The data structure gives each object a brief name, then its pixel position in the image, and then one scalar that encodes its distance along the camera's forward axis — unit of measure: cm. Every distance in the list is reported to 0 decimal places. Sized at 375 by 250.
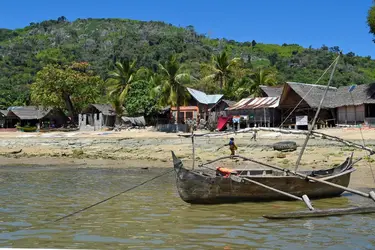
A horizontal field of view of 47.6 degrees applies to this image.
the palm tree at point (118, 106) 4400
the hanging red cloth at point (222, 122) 3647
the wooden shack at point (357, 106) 3164
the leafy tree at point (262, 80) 4772
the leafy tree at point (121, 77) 4731
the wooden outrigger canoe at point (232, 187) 1209
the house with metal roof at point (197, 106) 4297
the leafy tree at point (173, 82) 3953
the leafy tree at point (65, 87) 4281
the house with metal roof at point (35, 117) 4962
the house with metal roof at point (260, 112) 3566
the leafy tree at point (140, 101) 4141
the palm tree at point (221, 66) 4924
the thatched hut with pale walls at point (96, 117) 4506
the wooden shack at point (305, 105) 3306
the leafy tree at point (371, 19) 3206
